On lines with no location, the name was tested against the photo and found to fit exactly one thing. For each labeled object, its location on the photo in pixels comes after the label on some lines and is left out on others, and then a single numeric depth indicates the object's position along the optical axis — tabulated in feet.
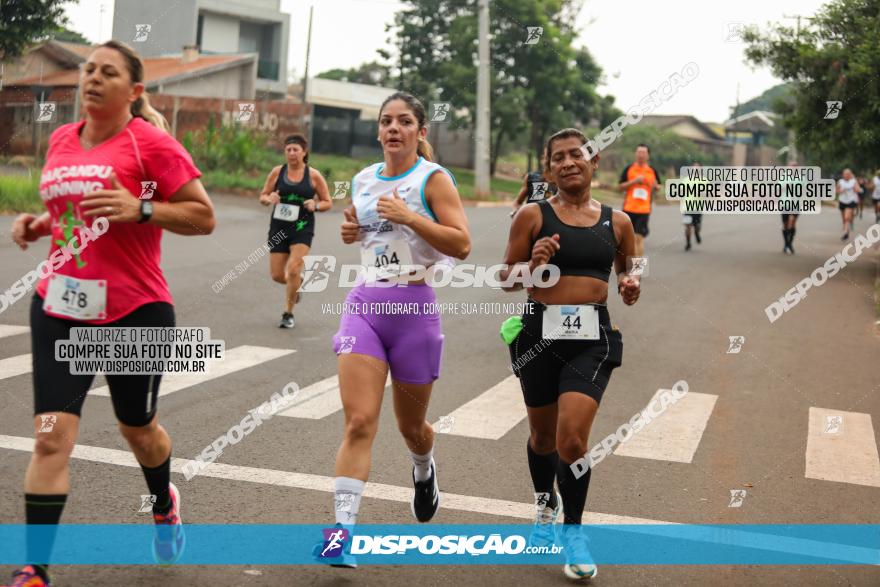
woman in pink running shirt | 13.69
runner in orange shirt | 58.29
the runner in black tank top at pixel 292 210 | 39.24
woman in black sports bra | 16.40
